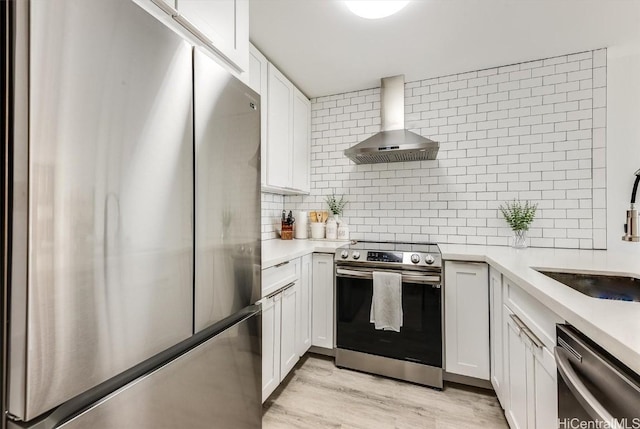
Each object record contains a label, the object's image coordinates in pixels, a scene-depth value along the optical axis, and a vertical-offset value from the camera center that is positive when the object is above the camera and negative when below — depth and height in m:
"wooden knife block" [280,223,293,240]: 2.79 -0.17
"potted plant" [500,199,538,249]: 2.17 -0.01
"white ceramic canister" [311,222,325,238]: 2.84 -0.14
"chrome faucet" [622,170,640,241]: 1.59 -0.06
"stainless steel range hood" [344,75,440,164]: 2.23 +0.63
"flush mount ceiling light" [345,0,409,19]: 1.49 +1.14
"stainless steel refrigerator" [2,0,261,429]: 0.53 -0.02
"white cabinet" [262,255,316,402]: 1.62 -0.69
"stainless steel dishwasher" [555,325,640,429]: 0.58 -0.41
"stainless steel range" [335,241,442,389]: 1.94 -0.73
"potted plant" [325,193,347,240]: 2.79 +0.03
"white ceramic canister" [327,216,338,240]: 2.79 -0.14
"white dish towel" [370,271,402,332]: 1.97 -0.61
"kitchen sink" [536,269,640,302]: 1.23 -0.32
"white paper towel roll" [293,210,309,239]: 2.85 -0.09
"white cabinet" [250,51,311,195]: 2.12 +0.76
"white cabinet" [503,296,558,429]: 1.00 -0.69
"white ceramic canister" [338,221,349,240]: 2.78 -0.16
